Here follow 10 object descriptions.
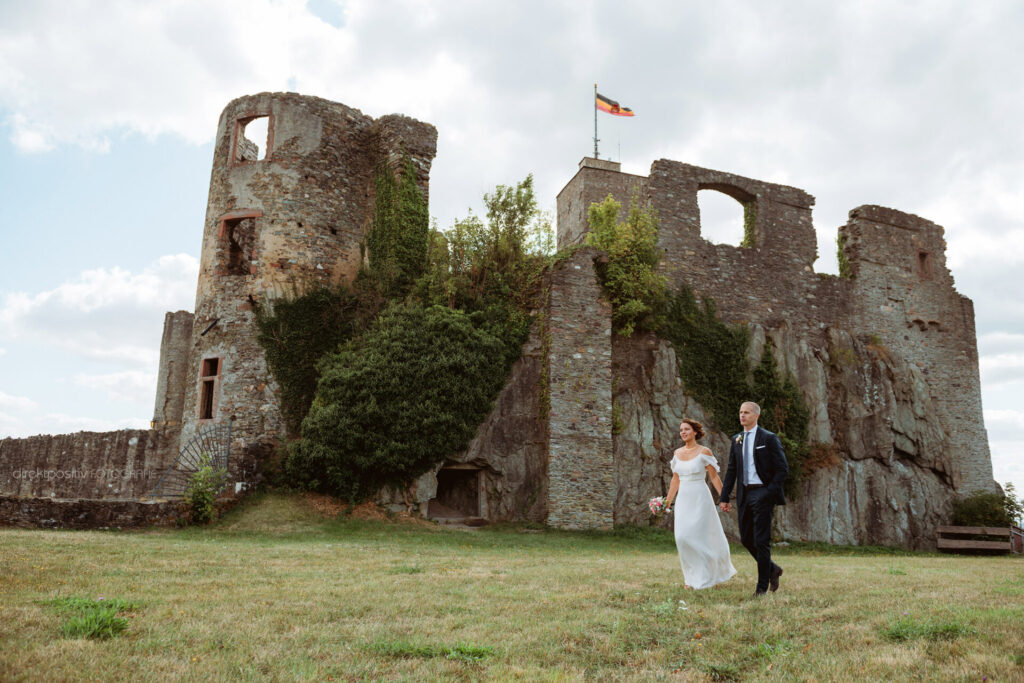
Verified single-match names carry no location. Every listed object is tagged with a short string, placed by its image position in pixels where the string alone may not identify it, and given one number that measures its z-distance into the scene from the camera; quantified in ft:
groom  21.45
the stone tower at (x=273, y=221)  54.34
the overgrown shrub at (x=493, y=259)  54.70
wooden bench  61.93
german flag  87.10
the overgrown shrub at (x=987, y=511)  66.28
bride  22.74
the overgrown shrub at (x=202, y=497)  43.52
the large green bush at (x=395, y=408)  48.47
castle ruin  52.16
